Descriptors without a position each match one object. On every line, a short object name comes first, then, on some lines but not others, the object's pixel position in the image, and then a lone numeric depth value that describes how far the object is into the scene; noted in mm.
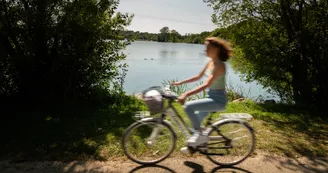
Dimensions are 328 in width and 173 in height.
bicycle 4121
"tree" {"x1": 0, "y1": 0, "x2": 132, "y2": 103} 6625
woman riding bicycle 3842
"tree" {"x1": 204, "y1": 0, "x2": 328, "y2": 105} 7988
